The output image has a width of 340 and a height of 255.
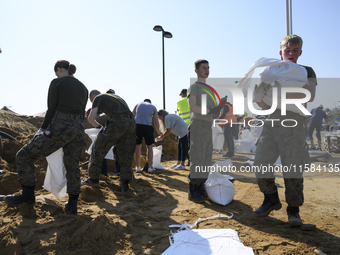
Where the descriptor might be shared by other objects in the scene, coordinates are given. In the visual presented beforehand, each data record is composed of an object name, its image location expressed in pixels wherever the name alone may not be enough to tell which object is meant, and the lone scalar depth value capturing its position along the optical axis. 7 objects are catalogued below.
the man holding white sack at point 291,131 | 2.69
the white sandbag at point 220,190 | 3.59
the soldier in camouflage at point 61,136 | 2.94
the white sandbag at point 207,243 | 2.24
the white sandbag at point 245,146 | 9.10
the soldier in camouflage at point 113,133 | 3.90
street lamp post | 13.08
